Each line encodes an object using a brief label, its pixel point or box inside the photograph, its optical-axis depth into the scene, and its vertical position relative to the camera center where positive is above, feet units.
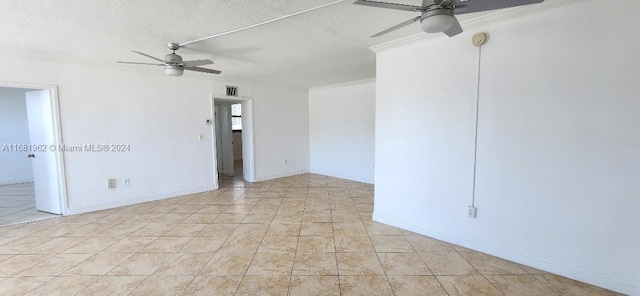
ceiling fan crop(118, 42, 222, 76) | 9.55 +2.41
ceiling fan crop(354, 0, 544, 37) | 5.41 +2.53
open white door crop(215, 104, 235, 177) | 22.91 -0.94
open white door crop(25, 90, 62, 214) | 12.53 -1.22
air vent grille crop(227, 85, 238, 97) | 18.15 +2.61
